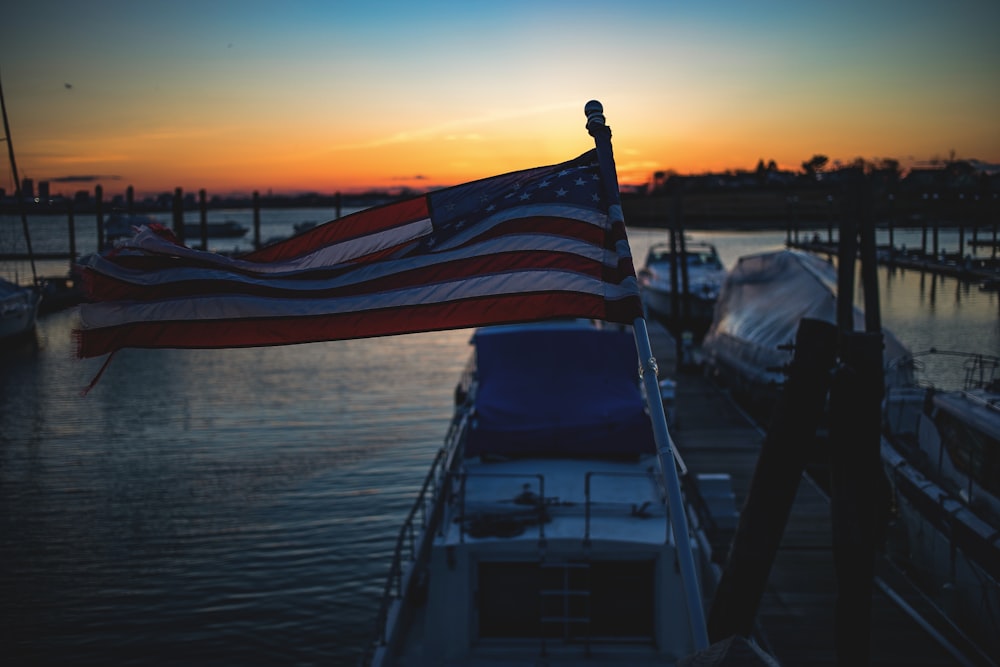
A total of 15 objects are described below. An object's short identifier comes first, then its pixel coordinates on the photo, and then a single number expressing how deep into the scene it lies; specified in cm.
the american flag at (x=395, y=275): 528
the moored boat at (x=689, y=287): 4444
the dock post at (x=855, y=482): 818
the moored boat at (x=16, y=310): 4147
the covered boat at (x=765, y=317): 2467
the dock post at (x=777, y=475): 739
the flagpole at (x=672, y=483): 408
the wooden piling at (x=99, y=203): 6141
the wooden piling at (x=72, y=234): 6470
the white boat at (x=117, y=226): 9356
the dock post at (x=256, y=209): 7452
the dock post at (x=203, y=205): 6575
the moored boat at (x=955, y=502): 1109
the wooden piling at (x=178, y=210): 5556
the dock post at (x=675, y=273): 3625
